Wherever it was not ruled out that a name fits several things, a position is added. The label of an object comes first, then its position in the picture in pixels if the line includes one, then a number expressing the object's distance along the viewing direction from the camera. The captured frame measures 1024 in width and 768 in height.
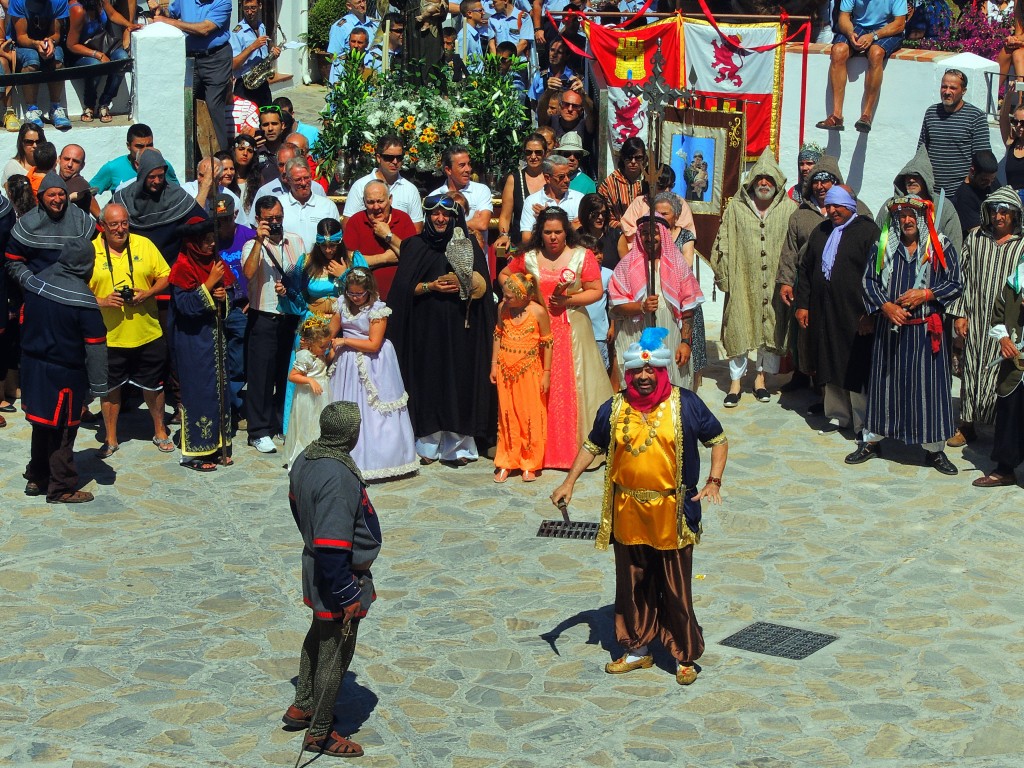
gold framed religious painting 15.32
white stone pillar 15.18
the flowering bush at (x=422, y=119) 15.16
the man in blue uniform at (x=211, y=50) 16.05
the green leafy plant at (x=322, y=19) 24.25
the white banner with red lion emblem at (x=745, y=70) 15.48
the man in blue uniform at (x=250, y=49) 17.22
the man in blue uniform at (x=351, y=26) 19.30
